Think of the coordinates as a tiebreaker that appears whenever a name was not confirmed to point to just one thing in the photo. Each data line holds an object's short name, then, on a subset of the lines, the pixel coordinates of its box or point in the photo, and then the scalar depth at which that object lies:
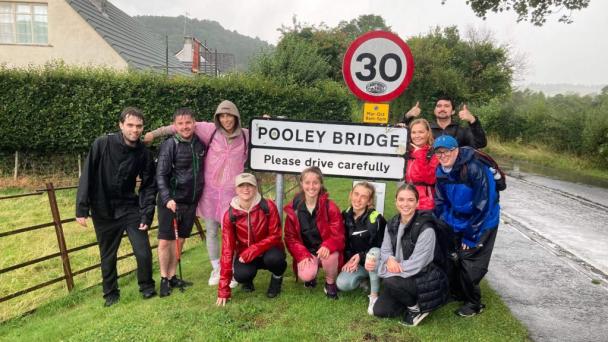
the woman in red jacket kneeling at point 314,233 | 4.21
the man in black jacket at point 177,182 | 4.41
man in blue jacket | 3.90
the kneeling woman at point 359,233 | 4.22
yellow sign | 4.54
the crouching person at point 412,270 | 3.72
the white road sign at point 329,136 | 4.27
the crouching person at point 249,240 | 4.07
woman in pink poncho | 4.58
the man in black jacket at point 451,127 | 4.73
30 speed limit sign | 4.40
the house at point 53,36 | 18.31
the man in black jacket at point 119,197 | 4.21
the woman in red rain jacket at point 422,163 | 4.12
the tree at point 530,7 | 15.04
